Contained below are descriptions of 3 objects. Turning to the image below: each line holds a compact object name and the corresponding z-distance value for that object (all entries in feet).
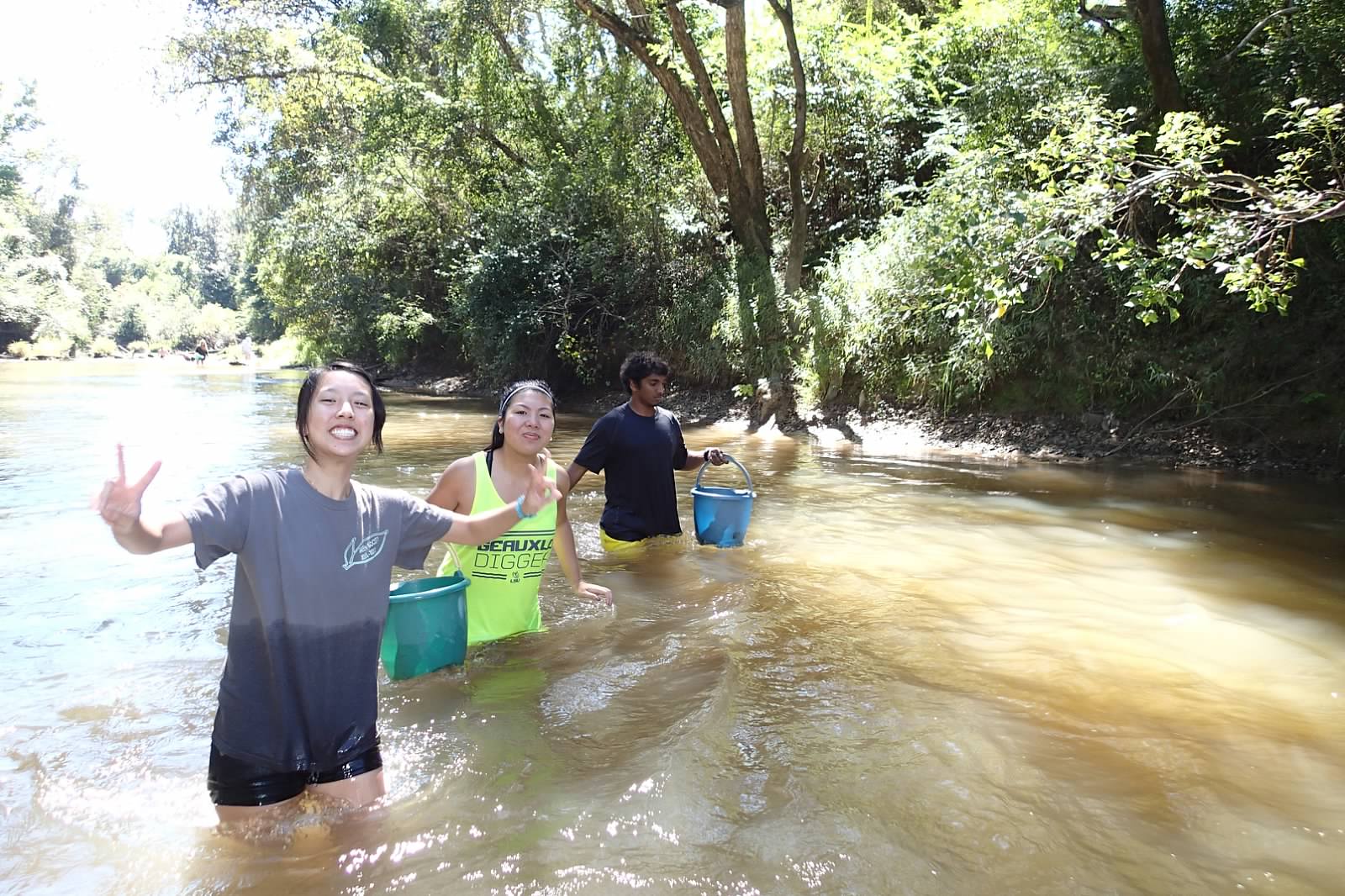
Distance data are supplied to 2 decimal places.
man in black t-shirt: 18.71
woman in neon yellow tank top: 12.41
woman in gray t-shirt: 8.36
